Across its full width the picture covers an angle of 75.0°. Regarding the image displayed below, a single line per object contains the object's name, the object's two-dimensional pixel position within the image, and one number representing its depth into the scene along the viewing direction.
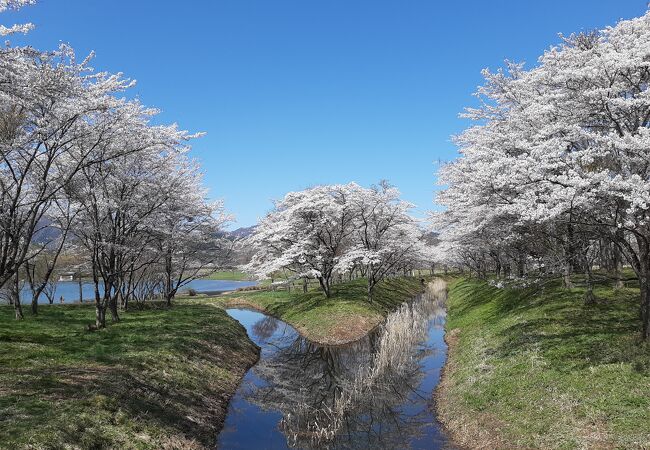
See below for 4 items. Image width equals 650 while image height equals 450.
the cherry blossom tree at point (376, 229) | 45.91
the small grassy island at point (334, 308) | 39.72
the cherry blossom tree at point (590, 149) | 15.59
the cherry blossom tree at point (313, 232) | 47.03
